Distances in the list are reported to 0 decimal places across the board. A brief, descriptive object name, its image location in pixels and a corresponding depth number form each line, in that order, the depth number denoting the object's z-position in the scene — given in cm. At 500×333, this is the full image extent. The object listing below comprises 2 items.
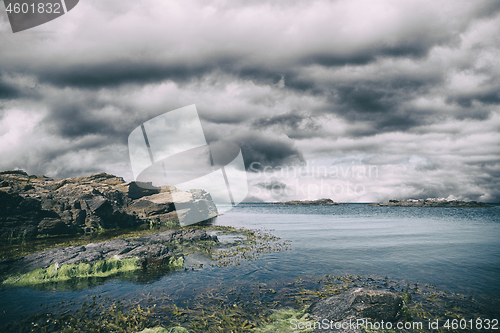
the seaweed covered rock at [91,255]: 1727
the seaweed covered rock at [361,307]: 1025
